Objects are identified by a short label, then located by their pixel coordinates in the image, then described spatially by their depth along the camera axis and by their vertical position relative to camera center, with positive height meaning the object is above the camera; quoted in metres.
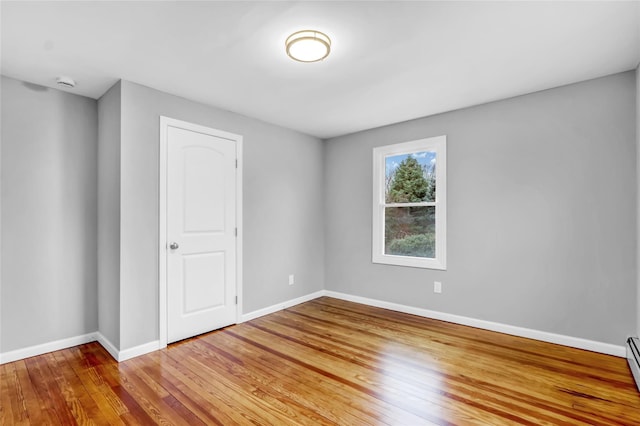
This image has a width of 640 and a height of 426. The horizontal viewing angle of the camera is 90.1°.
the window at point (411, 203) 3.86 +0.12
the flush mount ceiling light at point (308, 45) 2.15 +1.16
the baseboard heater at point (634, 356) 2.29 -1.09
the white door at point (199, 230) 3.19 -0.19
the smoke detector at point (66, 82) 2.80 +1.17
